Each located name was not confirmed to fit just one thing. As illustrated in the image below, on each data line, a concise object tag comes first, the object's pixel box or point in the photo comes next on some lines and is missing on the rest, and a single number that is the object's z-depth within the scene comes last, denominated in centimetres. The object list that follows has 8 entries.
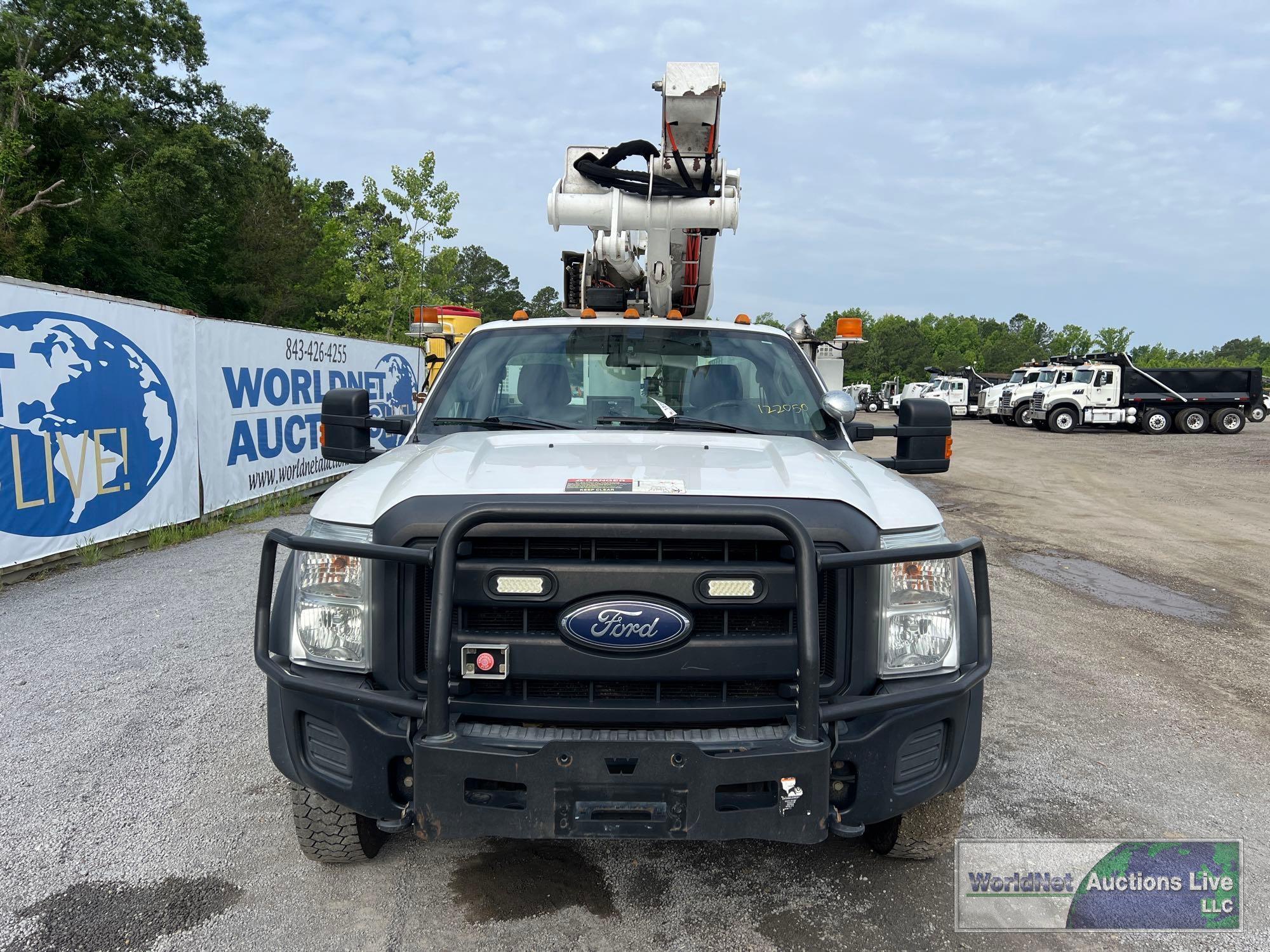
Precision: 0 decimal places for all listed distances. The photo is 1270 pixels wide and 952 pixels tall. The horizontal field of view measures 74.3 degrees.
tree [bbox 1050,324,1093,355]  13888
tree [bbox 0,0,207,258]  2669
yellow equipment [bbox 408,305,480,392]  1178
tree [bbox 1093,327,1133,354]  13412
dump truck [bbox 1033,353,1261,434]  3111
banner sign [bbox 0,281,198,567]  636
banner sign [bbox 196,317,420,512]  903
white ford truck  216
